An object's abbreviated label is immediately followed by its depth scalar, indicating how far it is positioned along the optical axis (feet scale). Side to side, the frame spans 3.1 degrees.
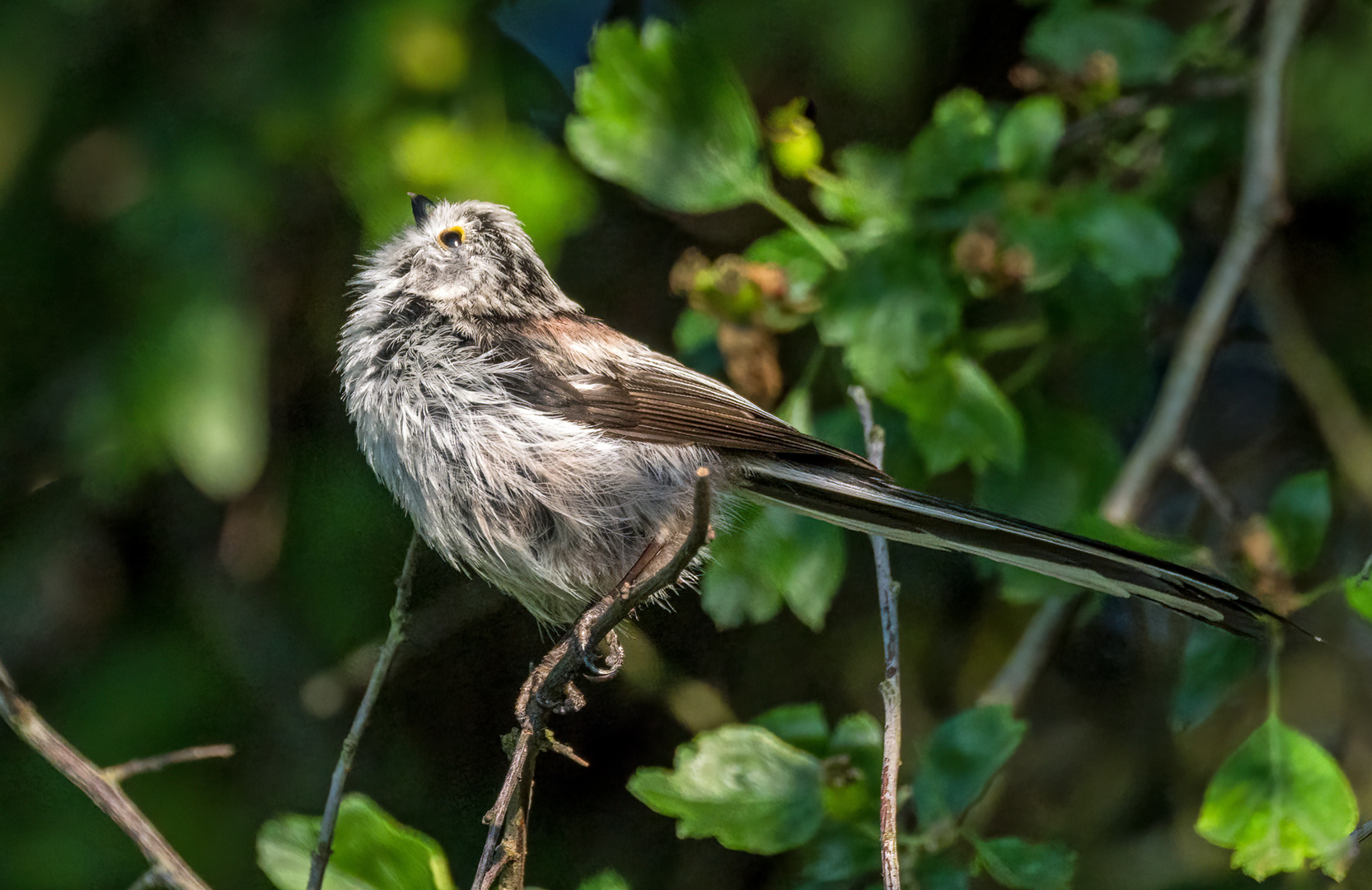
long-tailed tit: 11.35
